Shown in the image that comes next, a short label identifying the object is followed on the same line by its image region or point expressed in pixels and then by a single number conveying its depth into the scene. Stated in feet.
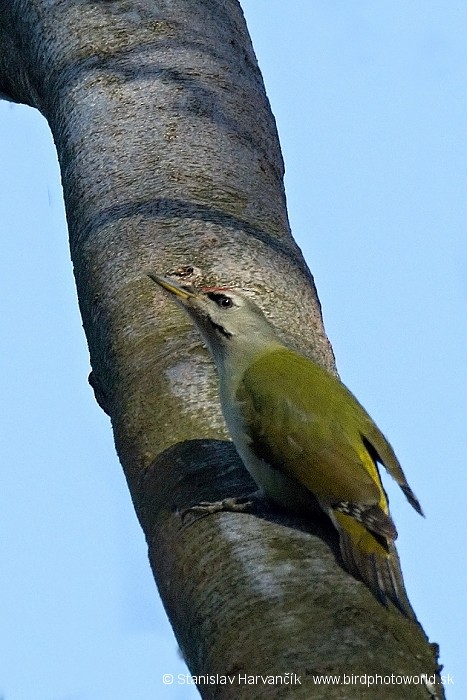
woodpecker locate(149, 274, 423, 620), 18.92
